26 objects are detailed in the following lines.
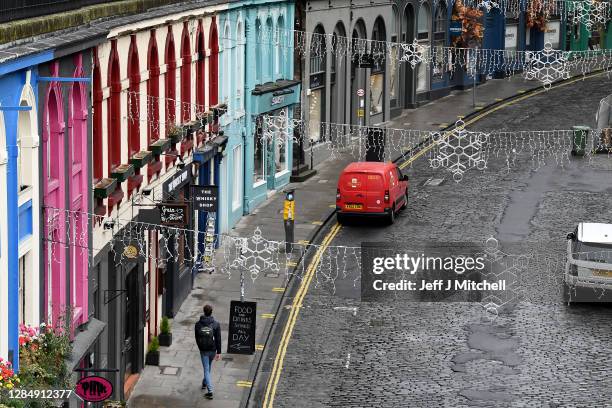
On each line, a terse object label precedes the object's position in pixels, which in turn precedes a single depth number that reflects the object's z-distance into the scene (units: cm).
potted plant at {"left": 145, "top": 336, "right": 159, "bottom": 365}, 3266
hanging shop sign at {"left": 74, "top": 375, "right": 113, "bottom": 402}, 2306
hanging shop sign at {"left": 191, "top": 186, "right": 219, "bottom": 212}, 3631
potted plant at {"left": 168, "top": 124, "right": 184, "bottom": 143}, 3566
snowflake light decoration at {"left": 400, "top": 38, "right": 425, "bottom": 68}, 6894
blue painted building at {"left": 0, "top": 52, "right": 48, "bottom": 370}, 2130
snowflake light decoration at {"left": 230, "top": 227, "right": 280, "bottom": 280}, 3994
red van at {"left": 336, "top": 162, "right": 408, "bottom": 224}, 4519
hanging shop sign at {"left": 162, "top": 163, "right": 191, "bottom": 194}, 3547
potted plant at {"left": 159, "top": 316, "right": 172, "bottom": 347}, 3409
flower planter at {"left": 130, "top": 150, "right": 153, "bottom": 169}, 3171
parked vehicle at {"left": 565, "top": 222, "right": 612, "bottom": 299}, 3550
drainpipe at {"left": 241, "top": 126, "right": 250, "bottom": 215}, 4772
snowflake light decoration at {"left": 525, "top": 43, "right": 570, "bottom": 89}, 8219
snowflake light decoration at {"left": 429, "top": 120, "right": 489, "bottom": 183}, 5528
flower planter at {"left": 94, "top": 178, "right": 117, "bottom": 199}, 2805
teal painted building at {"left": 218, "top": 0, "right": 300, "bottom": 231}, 4478
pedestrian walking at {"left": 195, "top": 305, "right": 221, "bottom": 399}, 3055
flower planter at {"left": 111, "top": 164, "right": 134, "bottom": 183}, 2969
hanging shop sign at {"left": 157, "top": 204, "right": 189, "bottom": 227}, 3167
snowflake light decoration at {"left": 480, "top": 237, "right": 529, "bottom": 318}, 3712
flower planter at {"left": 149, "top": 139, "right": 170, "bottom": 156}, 3362
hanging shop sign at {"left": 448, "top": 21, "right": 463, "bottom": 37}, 7650
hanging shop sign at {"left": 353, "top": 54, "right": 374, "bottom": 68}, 5756
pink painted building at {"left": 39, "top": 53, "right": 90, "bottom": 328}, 2403
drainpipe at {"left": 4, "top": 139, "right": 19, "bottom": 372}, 2147
